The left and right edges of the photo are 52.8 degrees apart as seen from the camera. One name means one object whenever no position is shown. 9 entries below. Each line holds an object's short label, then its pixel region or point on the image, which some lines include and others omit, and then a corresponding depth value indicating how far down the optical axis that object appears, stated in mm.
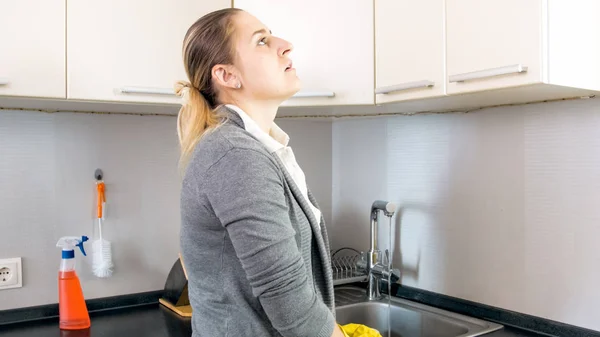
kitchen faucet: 1896
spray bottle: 1676
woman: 876
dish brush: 1812
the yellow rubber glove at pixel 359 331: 1360
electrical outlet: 1719
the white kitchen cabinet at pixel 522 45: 1199
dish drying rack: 2045
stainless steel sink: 1717
